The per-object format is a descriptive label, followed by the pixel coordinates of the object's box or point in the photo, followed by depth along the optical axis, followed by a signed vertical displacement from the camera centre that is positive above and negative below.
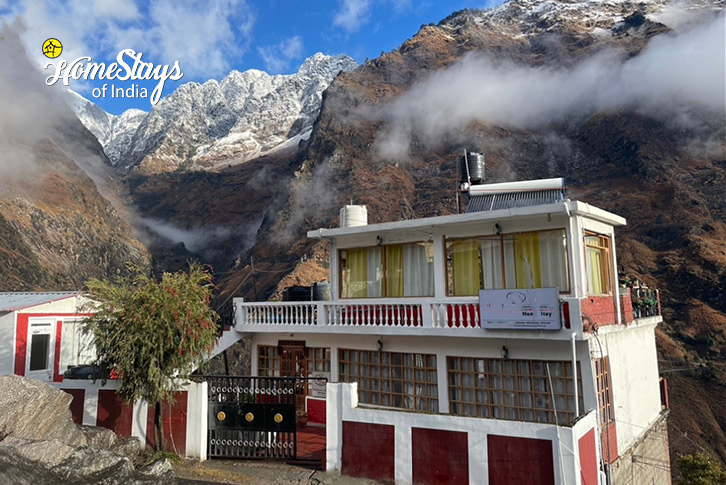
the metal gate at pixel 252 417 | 10.71 -2.08
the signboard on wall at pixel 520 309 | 10.45 +0.08
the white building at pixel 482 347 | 9.11 -0.81
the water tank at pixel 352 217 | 15.83 +3.06
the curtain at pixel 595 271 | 11.98 +0.95
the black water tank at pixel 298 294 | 17.50 +0.79
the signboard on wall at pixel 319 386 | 14.81 -1.99
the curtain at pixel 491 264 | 12.45 +1.20
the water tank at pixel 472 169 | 15.34 +4.31
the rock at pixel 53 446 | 7.64 -2.06
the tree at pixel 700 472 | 18.05 -5.83
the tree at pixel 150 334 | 10.67 -0.29
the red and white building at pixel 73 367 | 11.16 -1.46
